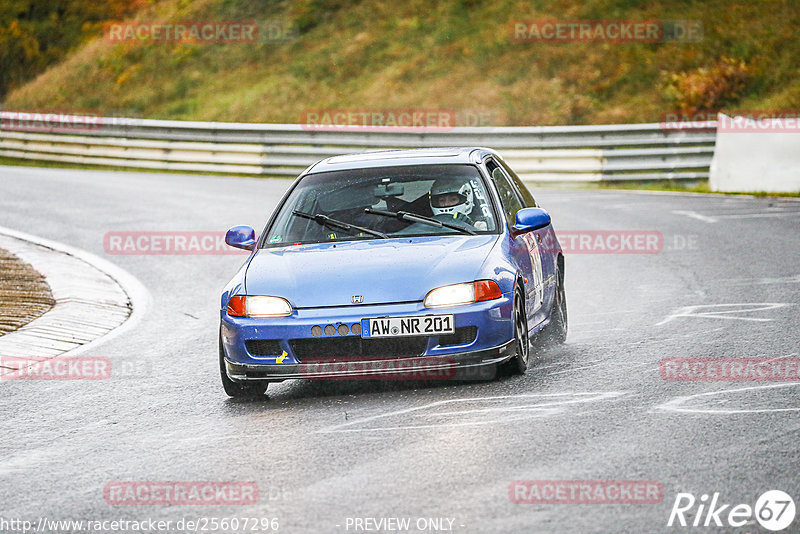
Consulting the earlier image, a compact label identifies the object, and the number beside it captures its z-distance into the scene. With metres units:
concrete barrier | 41.44
